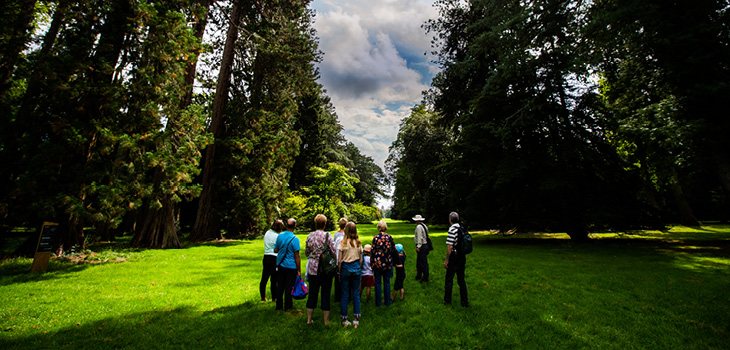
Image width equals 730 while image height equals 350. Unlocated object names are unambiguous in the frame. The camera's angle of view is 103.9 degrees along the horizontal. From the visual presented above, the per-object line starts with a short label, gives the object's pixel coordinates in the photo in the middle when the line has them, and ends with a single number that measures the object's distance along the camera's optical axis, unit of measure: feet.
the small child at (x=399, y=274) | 21.61
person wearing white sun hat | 26.02
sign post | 28.45
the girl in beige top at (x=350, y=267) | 17.08
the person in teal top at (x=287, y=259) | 18.31
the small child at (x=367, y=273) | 20.56
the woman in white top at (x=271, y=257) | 20.53
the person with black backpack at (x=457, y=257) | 19.84
